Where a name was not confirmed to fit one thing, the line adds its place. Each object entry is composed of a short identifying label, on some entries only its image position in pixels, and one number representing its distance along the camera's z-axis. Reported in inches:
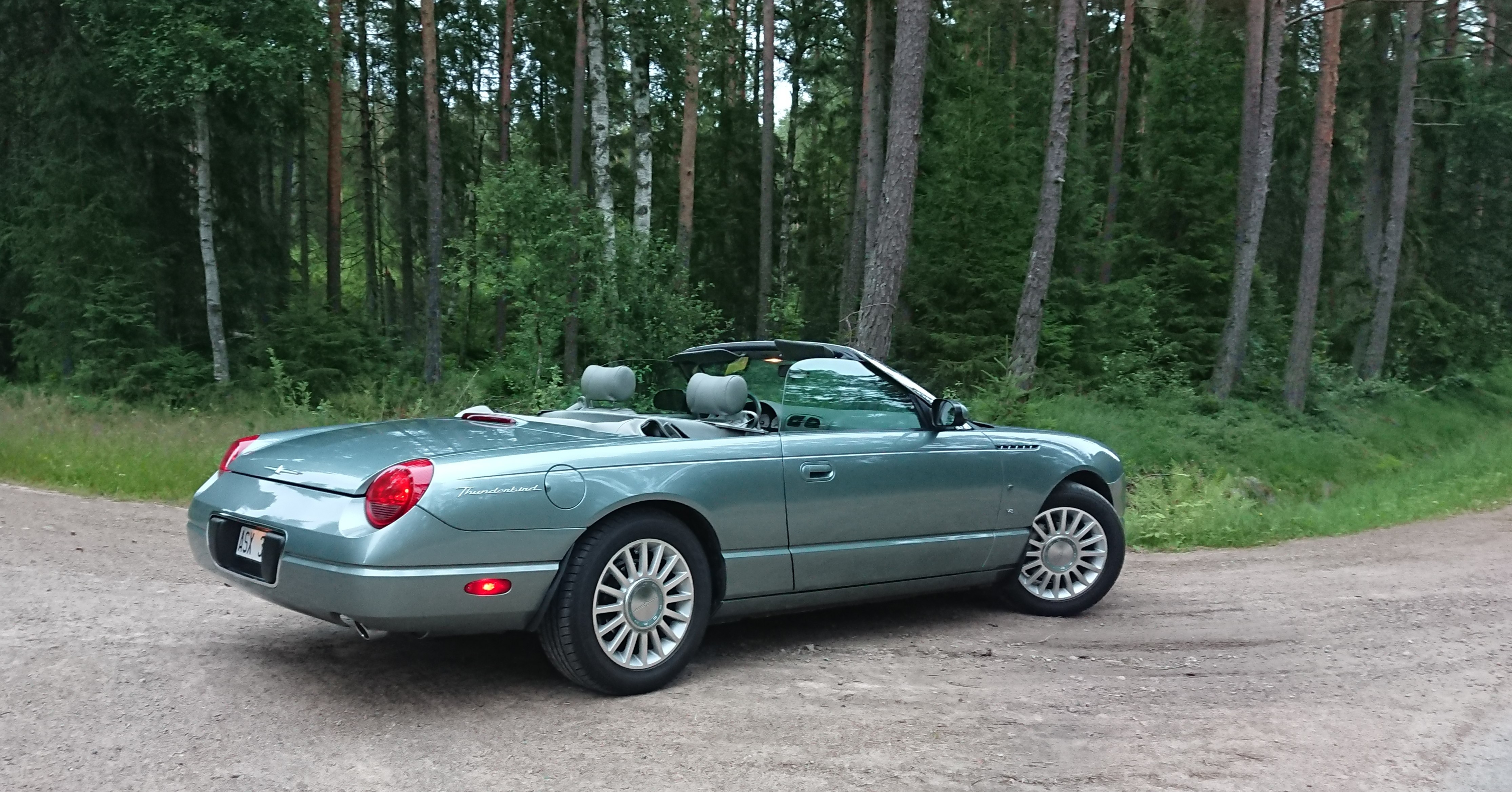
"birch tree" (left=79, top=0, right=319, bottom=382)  722.2
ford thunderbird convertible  163.2
